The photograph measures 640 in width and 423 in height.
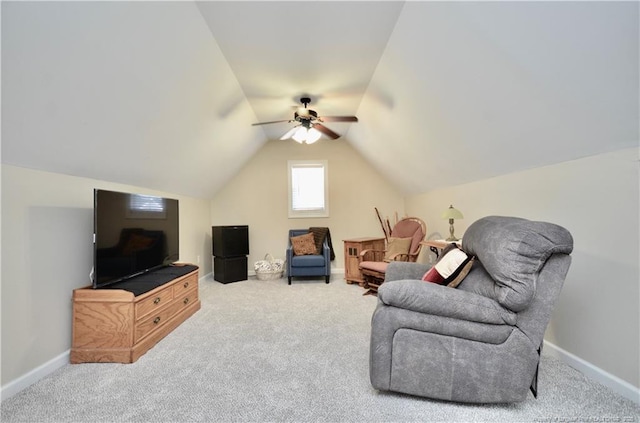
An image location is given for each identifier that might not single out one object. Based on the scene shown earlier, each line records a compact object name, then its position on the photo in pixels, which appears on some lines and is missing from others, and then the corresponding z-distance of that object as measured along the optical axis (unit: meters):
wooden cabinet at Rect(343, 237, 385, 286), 4.41
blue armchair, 4.44
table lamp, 3.03
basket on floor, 4.80
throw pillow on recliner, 1.79
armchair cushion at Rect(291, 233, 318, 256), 4.71
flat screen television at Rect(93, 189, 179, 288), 2.17
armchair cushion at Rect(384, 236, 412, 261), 3.88
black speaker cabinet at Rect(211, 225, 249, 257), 4.54
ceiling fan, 3.14
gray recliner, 1.40
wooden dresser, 2.07
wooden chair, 3.72
